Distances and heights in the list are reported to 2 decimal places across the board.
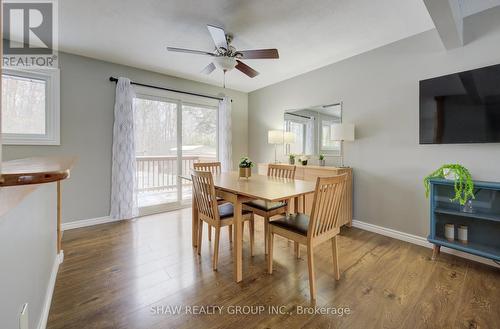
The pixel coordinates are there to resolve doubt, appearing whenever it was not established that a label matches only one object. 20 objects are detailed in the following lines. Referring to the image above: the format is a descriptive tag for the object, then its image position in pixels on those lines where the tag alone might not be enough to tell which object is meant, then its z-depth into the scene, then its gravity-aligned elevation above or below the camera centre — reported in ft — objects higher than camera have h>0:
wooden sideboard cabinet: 11.09 -0.72
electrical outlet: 3.83 -2.52
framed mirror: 12.36 +1.97
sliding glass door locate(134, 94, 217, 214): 13.56 +1.00
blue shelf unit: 7.55 -1.80
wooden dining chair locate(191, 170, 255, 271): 7.58 -1.60
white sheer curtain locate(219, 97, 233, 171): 16.22 +1.88
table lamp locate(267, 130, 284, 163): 14.32 +1.55
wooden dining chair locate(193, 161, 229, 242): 11.33 -0.20
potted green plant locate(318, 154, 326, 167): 12.58 +0.18
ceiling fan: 8.09 +3.80
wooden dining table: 6.59 -0.81
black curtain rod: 12.20 +4.21
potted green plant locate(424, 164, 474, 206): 7.59 -0.49
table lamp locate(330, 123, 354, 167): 10.93 +1.44
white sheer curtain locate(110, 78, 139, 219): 12.23 +0.57
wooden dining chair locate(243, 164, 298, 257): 8.27 -1.55
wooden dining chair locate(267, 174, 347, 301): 6.29 -1.73
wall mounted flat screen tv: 7.67 +1.94
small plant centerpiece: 9.23 -0.19
